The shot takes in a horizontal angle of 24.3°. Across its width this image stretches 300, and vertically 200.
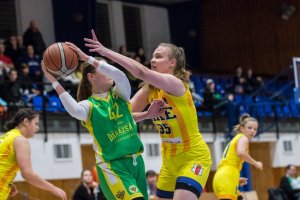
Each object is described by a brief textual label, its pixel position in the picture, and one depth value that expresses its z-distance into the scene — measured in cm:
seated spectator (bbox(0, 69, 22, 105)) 1261
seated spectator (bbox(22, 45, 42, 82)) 1435
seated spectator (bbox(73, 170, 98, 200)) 1166
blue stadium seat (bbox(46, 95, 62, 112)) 1355
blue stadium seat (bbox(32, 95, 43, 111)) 1308
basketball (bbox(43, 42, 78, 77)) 561
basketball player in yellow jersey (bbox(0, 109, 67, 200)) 635
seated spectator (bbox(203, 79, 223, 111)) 1620
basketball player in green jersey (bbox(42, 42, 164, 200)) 530
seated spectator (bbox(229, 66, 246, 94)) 1797
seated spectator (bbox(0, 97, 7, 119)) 1207
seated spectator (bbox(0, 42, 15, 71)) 1384
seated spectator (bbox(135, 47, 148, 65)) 1743
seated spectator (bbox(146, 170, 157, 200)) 1227
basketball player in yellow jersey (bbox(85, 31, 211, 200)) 567
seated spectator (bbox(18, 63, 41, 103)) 1318
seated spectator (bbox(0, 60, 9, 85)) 1292
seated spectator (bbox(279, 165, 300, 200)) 1531
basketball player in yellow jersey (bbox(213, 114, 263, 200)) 896
